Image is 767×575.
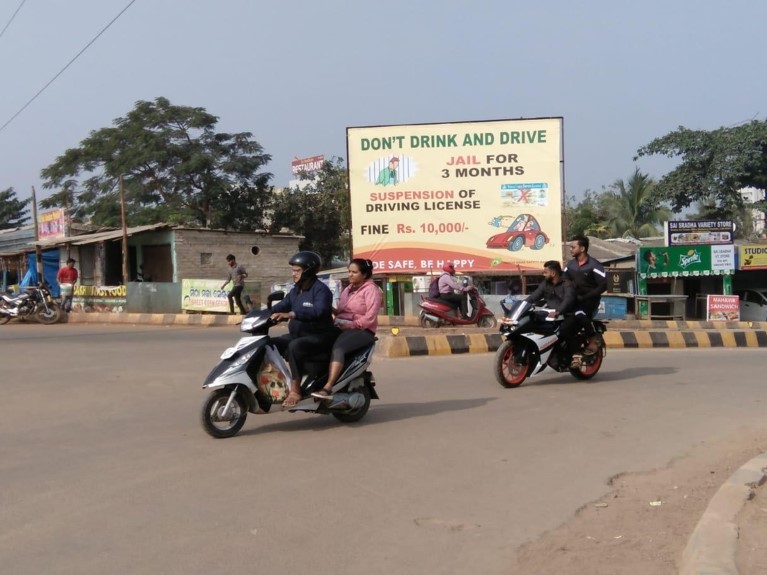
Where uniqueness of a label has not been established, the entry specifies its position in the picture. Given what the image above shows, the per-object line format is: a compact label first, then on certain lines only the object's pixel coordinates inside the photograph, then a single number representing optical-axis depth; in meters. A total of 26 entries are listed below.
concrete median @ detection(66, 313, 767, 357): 13.47
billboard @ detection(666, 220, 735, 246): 31.14
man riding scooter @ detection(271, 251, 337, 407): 6.92
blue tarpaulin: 29.23
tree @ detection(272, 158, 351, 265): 42.91
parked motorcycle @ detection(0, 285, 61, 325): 19.66
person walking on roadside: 20.25
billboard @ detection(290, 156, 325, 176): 68.05
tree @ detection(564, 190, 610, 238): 50.55
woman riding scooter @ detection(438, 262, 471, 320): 18.36
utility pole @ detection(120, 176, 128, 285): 24.58
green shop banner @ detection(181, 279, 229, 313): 21.64
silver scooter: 6.68
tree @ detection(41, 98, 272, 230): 41.78
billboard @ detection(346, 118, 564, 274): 22.06
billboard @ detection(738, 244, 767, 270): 31.78
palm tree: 45.69
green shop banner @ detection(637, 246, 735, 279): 31.03
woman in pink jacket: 7.24
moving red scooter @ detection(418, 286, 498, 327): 18.38
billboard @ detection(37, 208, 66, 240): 31.55
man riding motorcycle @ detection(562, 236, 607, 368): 9.93
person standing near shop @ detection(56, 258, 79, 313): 21.12
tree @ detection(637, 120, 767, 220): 36.34
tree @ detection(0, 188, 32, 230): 60.59
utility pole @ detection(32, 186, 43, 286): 25.48
